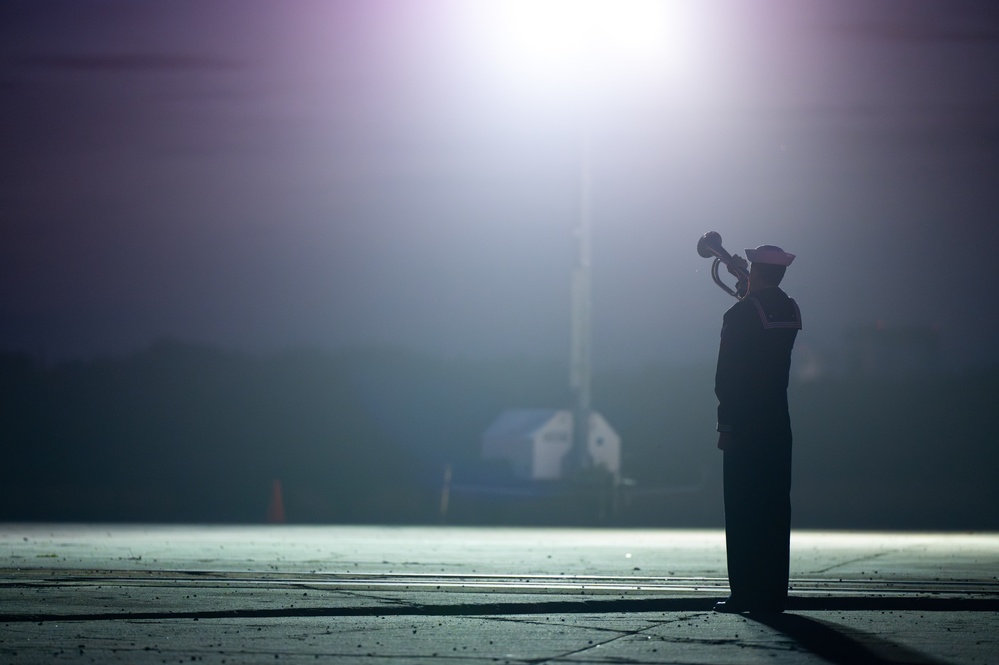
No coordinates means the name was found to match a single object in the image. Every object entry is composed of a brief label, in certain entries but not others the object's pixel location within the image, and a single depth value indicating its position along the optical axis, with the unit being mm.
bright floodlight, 22750
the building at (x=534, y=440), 74000
